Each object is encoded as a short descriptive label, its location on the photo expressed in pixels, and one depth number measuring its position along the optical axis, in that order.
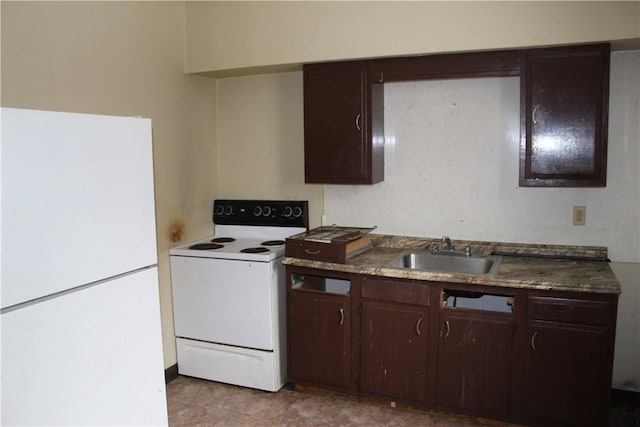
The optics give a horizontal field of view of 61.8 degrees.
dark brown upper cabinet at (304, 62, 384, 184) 3.26
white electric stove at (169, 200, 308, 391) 3.31
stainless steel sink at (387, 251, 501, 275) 3.16
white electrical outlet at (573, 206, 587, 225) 3.12
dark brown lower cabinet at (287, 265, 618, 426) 2.61
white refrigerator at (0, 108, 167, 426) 1.38
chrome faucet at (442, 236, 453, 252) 3.32
